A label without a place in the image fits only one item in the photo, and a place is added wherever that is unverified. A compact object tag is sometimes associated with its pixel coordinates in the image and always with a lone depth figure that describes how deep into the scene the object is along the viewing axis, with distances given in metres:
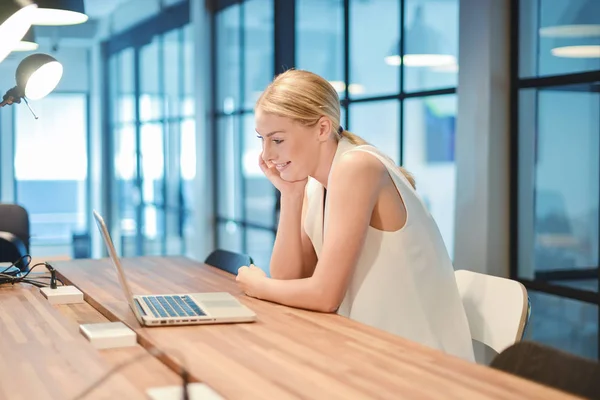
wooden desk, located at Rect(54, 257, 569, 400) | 1.32
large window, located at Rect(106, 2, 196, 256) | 7.58
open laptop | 1.84
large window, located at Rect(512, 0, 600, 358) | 3.12
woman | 1.96
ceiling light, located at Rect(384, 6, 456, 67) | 4.01
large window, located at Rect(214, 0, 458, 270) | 4.01
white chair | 1.96
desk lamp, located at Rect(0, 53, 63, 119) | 2.68
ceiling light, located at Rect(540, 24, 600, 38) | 3.04
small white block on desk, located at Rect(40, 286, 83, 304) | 2.25
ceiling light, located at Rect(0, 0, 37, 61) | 2.22
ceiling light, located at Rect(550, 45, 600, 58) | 3.01
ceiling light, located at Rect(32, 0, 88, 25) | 2.75
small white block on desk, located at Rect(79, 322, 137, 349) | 1.71
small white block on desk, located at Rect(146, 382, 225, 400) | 1.28
